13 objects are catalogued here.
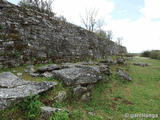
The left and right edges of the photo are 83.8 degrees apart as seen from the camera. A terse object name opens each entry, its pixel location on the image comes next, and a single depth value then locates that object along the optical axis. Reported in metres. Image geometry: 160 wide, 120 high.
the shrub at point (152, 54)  18.34
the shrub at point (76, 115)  2.22
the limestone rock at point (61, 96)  2.53
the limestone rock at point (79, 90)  3.01
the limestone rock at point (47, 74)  3.26
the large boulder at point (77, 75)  3.14
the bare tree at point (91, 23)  21.09
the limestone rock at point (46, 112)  1.85
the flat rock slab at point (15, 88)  1.77
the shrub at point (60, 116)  1.86
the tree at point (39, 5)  11.94
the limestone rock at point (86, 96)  3.17
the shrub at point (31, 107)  1.79
